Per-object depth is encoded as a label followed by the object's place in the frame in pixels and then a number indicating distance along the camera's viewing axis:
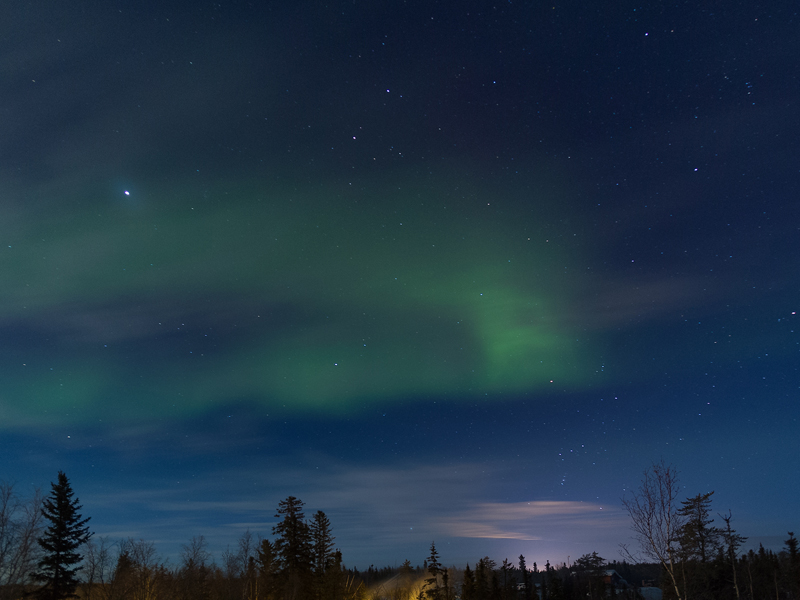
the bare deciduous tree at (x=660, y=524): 22.00
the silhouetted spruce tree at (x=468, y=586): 80.50
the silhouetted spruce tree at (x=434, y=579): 83.75
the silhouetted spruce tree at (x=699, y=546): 45.47
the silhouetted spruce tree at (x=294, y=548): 53.91
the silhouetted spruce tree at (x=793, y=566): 63.59
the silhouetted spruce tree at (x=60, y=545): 45.47
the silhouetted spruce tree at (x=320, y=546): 57.38
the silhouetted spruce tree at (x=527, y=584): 94.42
